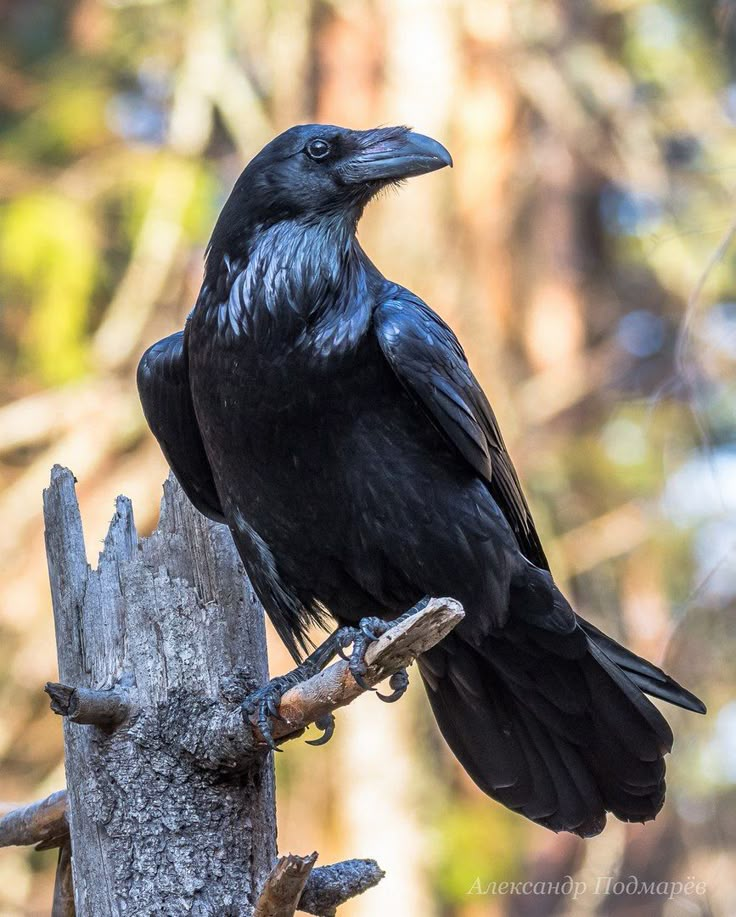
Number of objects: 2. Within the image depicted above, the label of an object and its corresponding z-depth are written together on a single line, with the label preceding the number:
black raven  6.99
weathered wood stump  5.75
